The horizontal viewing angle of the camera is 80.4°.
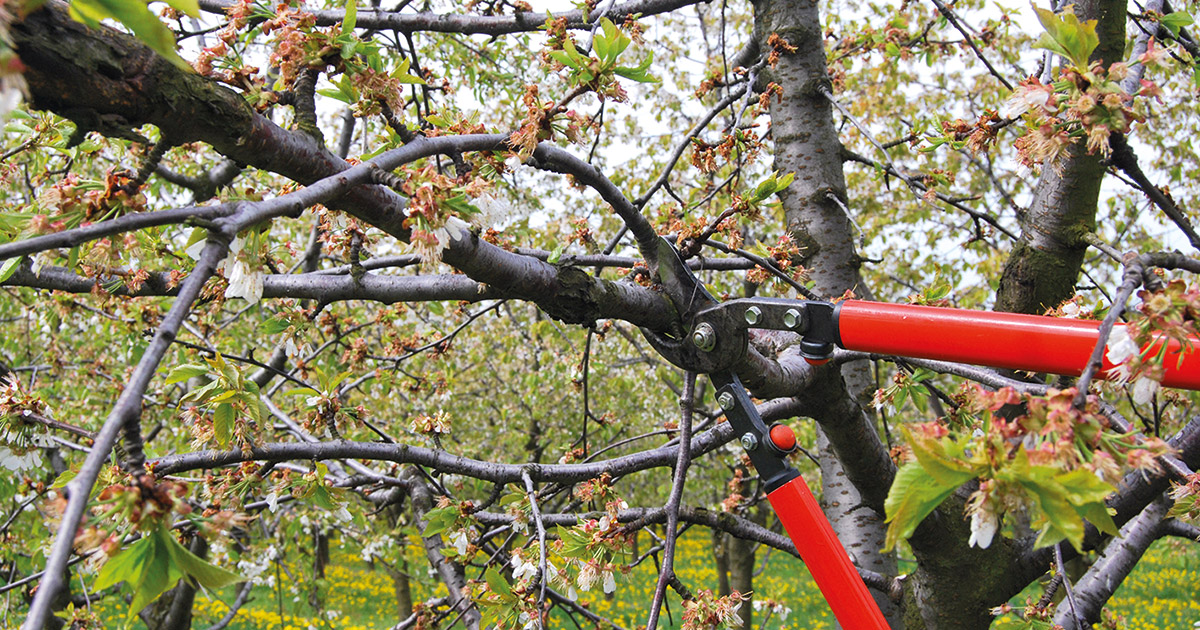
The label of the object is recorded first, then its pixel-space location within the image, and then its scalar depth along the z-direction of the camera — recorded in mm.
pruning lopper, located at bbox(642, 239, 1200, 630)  1127
